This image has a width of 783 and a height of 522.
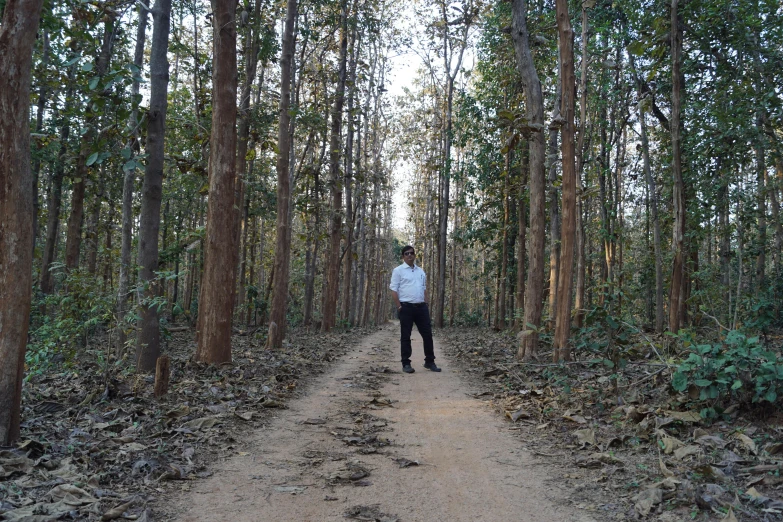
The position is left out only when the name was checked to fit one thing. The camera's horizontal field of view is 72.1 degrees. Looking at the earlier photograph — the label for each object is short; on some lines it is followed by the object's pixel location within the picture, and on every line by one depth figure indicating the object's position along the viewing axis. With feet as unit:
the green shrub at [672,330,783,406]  13.76
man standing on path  30.53
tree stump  19.08
